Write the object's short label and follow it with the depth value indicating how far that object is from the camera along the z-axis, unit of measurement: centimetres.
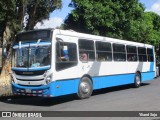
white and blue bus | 797
